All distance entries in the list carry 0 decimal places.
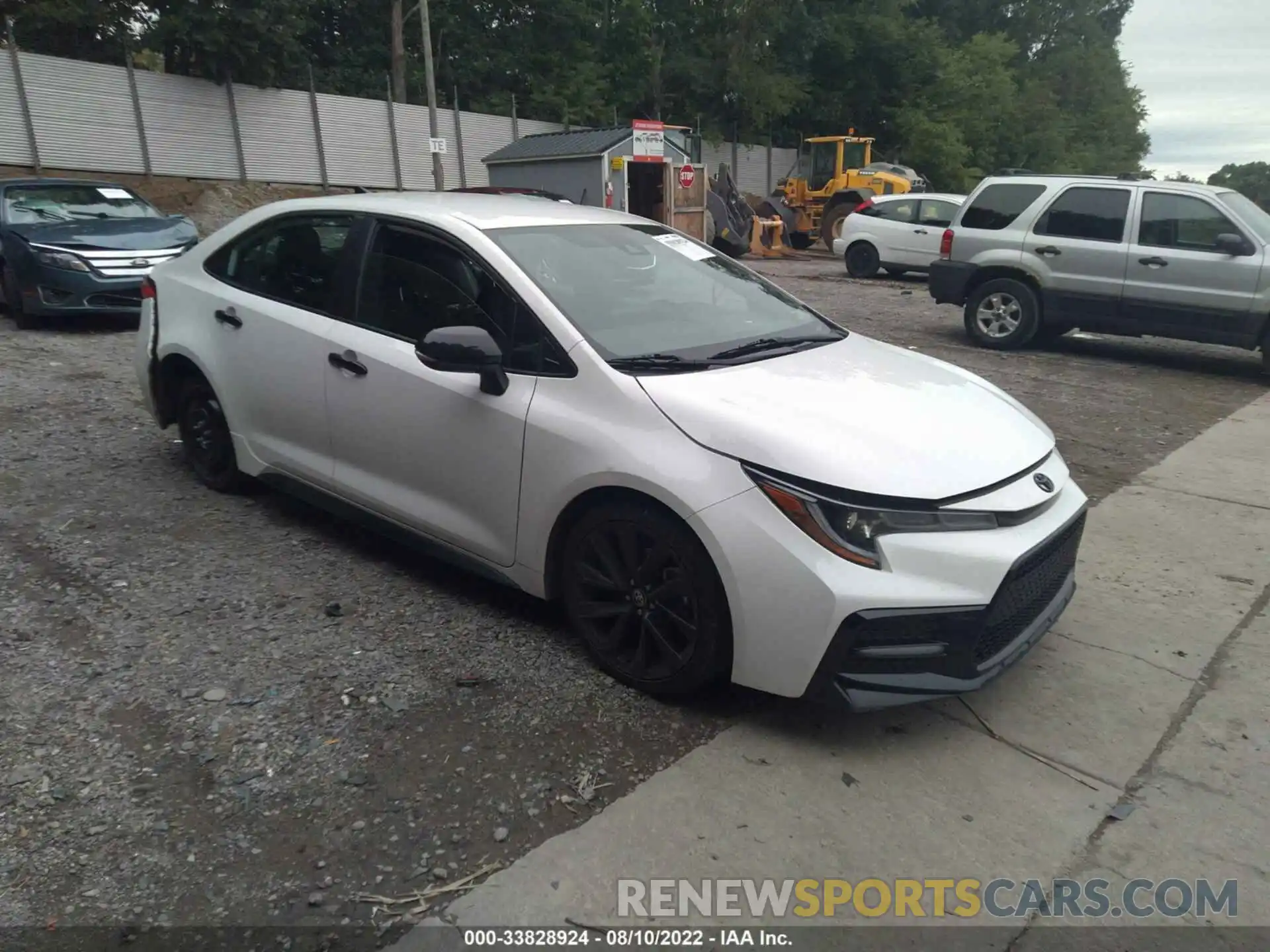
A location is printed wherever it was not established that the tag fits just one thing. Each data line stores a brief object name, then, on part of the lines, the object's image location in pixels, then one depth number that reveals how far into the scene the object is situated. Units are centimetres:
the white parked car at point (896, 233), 1625
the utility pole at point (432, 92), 2316
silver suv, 874
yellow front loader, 2314
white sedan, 283
